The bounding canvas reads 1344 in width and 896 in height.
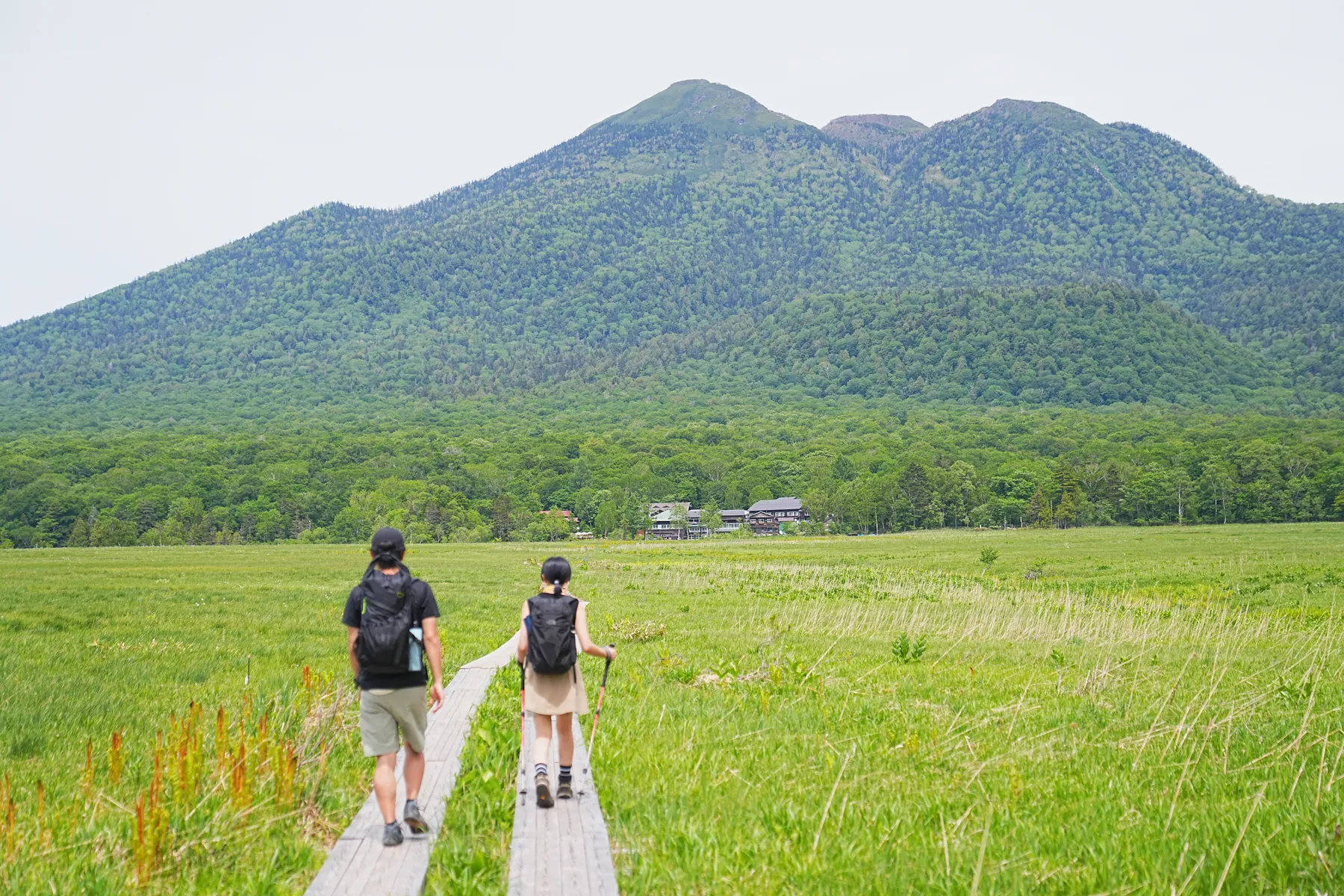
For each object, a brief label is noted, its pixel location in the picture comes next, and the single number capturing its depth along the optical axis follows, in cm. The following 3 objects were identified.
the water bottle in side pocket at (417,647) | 707
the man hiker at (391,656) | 700
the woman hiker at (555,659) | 798
